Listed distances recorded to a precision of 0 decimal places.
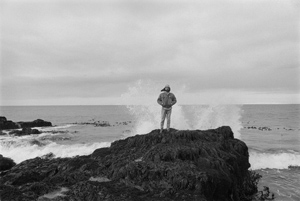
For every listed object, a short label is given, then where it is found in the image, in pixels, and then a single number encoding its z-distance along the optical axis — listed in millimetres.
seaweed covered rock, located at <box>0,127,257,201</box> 7125
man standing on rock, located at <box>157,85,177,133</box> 12141
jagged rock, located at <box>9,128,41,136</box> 36372
